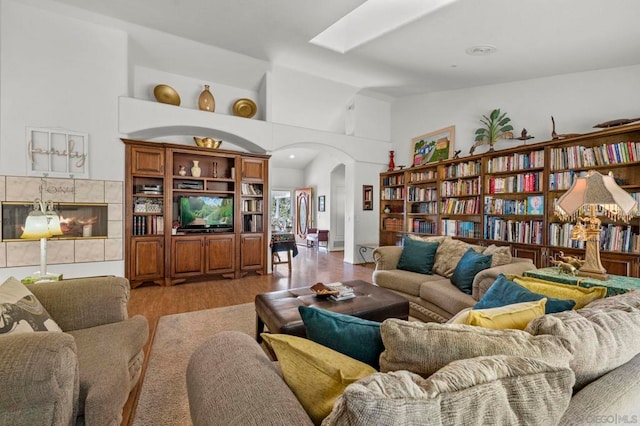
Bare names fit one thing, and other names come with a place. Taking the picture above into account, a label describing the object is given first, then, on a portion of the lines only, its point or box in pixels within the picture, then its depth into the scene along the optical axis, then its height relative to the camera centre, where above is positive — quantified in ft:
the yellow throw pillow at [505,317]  3.30 -1.21
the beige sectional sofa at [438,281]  8.24 -2.31
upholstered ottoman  6.56 -2.39
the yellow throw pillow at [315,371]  2.51 -1.44
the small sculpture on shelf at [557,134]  11.93 +3.42
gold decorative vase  16.15 +6.37
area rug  5.51 -3.75
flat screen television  15.66 +0.10
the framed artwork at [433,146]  17.59 +4.40
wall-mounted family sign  12.12 +2.65
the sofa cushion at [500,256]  9.12 -1.34
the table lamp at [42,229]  7.97 -0.43
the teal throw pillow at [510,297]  4.04 -1.31
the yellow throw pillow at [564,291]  4.63 -1.32
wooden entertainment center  14.16 +0.10
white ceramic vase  15.75 +2.41
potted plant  14.49 +4.45
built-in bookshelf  10.80 +1.06
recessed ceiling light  11.83 +6.95
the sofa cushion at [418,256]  11.02 -1.65
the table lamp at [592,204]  6.40 +0.25
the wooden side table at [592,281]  6.09 -1.52
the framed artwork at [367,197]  21.44 +1.29
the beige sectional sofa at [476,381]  1.85 -1.26
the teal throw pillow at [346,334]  3.08 -1.33
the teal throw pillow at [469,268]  8.93 -1.71
